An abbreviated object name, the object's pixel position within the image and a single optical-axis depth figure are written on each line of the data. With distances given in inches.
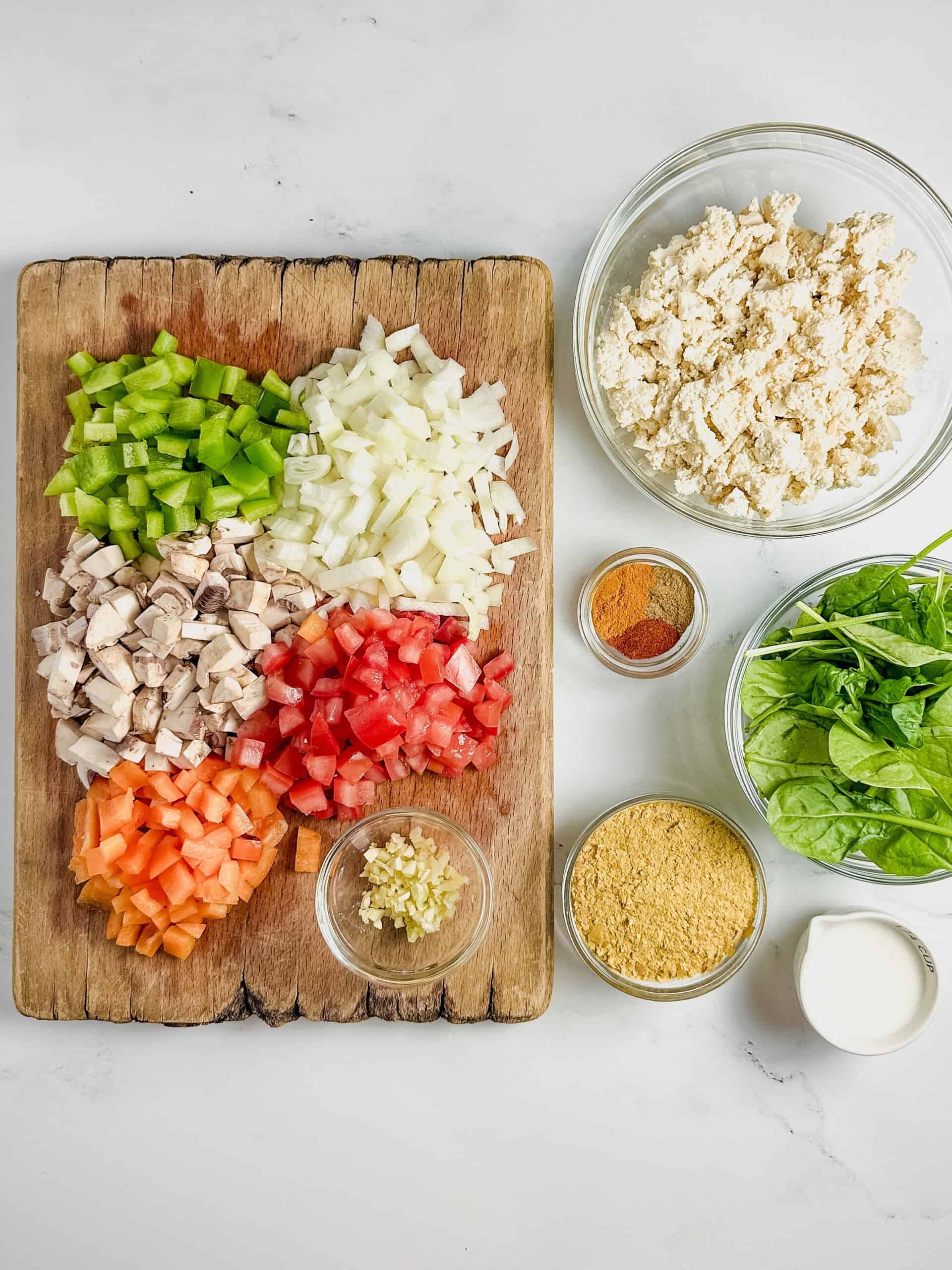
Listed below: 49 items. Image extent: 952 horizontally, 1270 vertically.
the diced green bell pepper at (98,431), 20.4
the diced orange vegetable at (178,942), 20.5
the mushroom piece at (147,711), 20.3
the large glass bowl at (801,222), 20.7
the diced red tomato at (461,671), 20.3
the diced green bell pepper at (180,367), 20.6
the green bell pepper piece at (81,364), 20.8
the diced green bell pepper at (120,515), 20.5
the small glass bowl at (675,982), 20.3
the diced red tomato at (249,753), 20.2
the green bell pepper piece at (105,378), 20.6
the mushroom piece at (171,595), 20.1
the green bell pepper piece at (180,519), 20.3
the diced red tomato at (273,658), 20.3
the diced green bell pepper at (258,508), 20.6
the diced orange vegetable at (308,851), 20.8
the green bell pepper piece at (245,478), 20.3
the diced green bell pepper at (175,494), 20.1
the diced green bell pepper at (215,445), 20.1
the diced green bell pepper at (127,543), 20.7
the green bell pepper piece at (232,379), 20.6
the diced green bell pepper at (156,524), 20.3
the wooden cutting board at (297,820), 21.0
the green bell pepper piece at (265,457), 20.2
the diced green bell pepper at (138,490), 20.4
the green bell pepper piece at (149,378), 20.4
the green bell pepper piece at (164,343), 20.7
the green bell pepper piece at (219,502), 20.1
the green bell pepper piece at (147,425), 20.1
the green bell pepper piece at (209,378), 20.6
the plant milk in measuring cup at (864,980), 20.3
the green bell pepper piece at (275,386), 20.8
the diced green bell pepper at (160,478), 20.2
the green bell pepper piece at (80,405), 20.9
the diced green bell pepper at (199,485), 20.4
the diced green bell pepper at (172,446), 20.3
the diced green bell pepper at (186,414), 20.3
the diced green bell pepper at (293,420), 20.6
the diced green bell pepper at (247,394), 20.9
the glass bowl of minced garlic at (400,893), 20.0
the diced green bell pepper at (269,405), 20.8
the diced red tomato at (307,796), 20.4
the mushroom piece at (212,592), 20.2
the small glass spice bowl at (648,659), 20.8
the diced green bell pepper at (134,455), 20.1
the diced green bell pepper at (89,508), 20.5
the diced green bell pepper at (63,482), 20.7
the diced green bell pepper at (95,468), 20.3
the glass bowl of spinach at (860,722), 19.0
